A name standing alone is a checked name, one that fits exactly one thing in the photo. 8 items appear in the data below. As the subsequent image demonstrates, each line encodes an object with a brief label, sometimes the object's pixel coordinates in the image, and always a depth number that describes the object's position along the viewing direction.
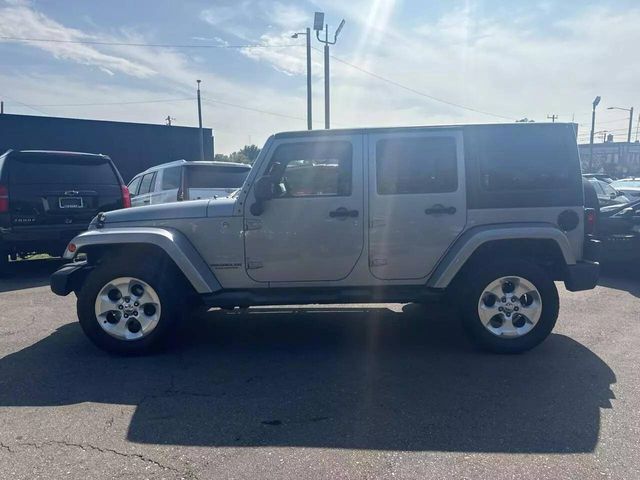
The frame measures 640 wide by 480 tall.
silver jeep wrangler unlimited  4.42
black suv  7.48
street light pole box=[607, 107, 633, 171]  51.15
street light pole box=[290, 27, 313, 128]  19.72
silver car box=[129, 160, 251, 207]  9.48
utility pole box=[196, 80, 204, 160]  26.94
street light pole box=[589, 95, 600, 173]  39.53
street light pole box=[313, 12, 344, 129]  17.61
